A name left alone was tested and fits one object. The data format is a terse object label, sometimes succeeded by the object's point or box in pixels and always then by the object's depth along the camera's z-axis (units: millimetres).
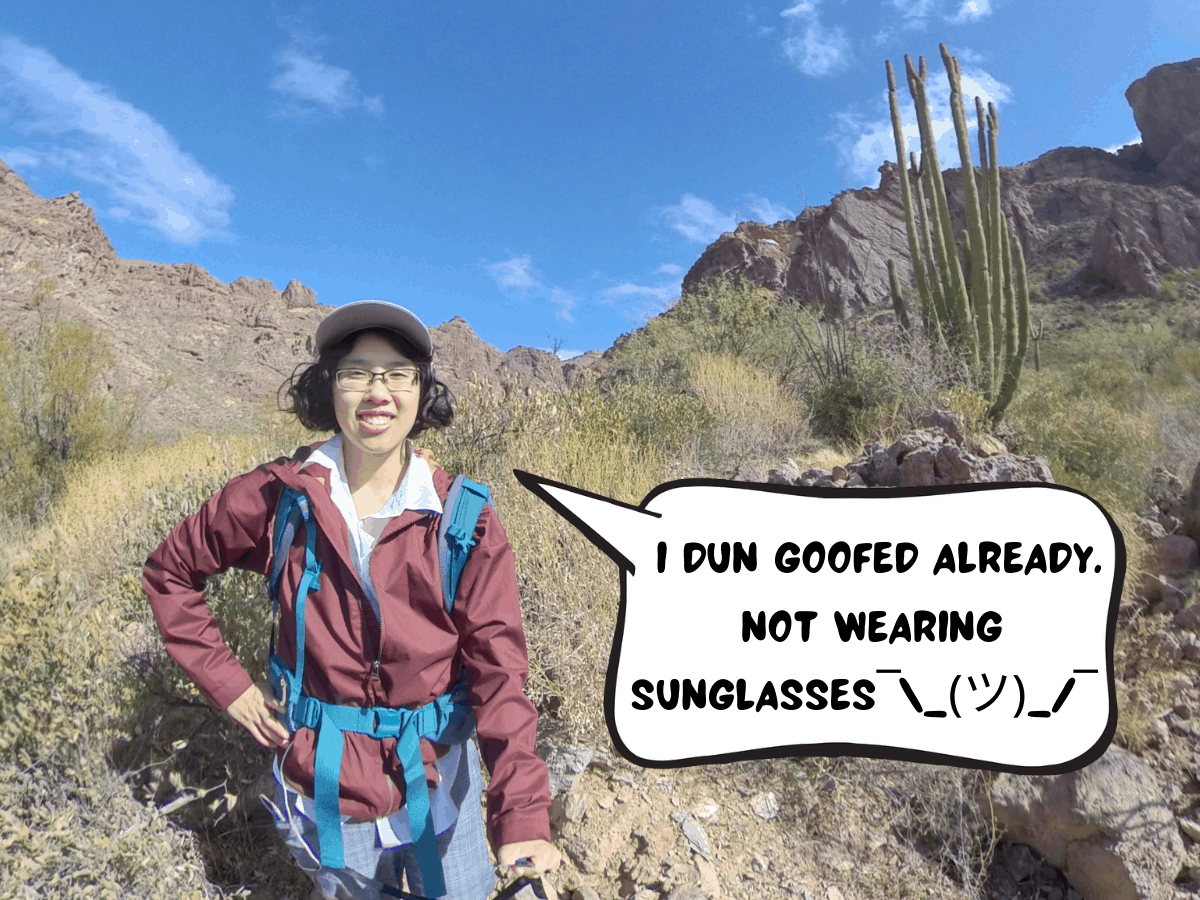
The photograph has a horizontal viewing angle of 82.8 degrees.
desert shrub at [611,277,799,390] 10487
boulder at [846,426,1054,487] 4551
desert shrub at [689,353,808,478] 6527
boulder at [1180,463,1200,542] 5488
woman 1438
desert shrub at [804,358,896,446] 8352
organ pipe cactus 8844
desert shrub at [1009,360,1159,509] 6176
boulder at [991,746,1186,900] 2709
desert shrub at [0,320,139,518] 7387
